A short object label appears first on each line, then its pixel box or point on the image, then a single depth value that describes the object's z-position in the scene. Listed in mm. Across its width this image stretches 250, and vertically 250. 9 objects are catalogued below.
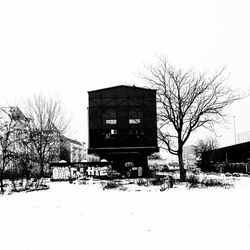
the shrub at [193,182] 18902
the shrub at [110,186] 19562
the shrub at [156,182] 20416
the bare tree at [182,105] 23581
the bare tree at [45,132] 31588
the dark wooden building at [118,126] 40812
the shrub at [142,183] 20666
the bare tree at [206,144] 87800
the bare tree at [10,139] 19719
